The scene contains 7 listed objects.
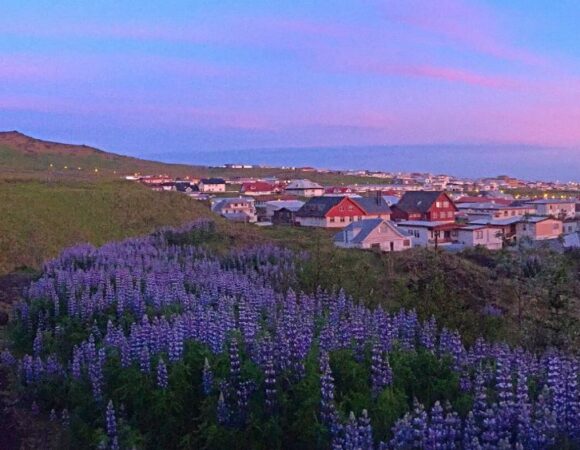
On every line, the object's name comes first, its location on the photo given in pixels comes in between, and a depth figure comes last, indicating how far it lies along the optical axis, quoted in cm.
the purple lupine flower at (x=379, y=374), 588
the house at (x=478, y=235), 5503
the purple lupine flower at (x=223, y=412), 577
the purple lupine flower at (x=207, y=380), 610
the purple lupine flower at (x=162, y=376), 628
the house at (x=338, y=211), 6284
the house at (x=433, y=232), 5616
